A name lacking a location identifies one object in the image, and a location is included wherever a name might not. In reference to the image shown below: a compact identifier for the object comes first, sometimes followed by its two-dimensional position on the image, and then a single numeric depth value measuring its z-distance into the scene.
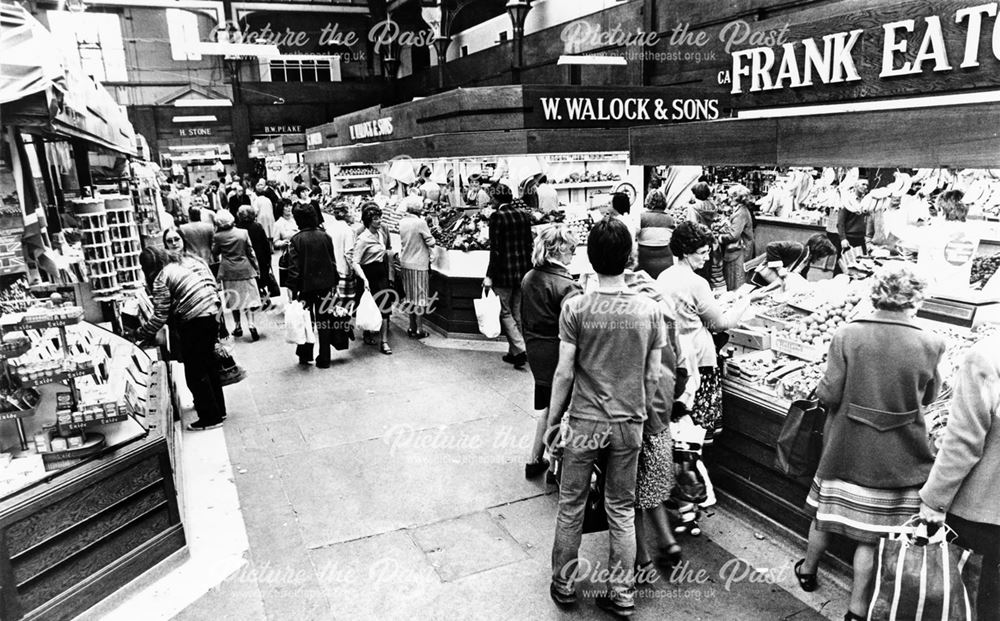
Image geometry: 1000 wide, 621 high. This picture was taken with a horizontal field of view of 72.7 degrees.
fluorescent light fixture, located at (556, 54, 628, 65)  8.40
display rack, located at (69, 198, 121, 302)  5.94
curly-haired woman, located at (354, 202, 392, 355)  7.53
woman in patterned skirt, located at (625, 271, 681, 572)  3.38
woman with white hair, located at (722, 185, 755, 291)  8.30
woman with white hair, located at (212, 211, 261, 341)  8.00
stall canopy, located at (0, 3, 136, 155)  3.31
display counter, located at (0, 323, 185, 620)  3.15
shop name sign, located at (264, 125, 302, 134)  23.89
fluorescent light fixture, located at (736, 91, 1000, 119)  3.45
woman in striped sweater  5.20
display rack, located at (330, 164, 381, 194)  17.78
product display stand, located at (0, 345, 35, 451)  3.28
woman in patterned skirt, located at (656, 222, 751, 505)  3.75
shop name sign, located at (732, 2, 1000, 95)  3.41
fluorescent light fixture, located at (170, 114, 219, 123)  22.67
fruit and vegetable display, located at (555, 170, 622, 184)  10.43
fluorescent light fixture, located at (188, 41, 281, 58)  14.91
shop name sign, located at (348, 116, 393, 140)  10.05
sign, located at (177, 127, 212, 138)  22.91
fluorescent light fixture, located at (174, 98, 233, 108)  22.14
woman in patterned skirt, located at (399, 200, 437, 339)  7.96
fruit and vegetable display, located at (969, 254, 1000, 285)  4.33
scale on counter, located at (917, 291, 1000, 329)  3.84
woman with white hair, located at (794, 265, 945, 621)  2.86
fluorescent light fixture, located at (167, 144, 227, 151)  22.75
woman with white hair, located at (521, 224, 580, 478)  4.34
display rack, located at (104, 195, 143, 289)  6.28
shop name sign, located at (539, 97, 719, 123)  7.27
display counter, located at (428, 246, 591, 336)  8.01
